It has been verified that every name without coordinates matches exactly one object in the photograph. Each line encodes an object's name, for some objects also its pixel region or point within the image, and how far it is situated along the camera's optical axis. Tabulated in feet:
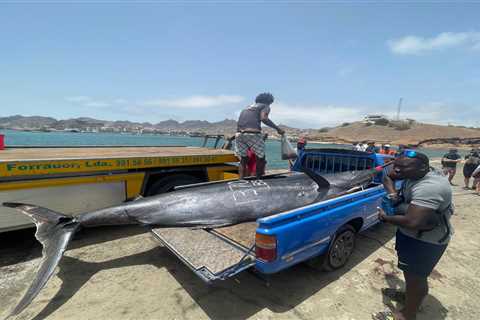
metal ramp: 8.50
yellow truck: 11.89
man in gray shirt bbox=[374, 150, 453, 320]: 7.67
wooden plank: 10.42
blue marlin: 10.72
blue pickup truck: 8.63
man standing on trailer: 18.75
